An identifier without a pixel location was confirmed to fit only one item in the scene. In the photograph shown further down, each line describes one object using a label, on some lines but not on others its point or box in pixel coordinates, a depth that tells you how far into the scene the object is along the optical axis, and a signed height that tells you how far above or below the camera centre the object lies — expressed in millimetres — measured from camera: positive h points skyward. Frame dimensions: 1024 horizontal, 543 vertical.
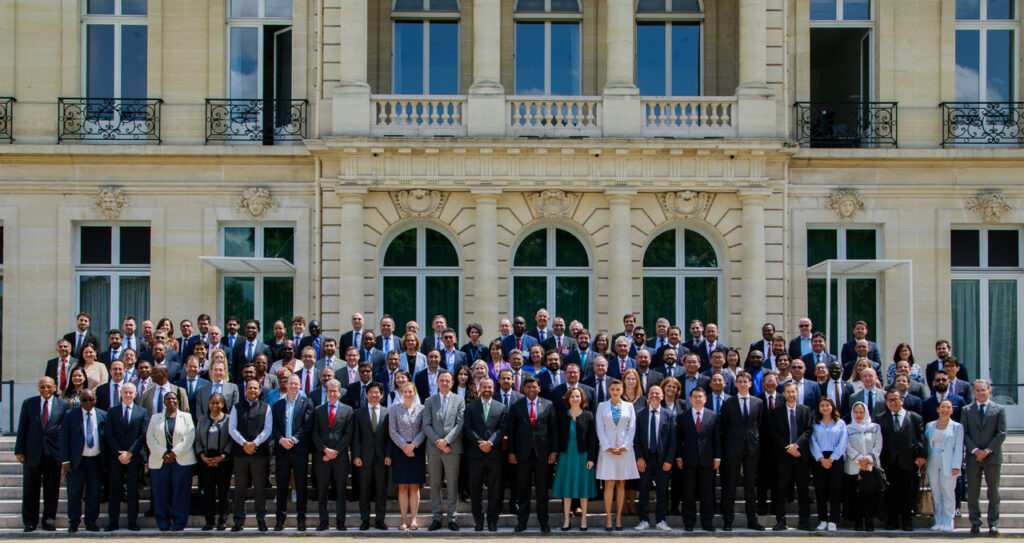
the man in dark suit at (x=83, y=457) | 13375 -1927
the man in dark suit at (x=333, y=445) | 13344 -1769
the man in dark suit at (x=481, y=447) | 13359 -1774
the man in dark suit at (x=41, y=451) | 13523 -1872
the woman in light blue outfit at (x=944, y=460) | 13500 -1937
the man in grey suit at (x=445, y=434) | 13391 -1635
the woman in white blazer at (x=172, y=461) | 13312 -1964
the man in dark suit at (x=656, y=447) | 13383 -1777
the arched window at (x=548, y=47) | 19922 +4595
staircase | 13742 -2736
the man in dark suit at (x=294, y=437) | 13383 -1691
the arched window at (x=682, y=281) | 19109 +347
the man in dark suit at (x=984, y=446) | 13594 -1772
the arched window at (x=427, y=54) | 19953 +4458
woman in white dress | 13336 -1709
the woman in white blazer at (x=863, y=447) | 13312 -1763
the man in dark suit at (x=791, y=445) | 13430 -1755
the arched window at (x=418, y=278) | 19047 +376
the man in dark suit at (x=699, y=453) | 13367 -1846
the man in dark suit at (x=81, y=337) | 15281 -554
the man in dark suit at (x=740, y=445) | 13414 -1753
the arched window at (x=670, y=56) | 20047 +4459
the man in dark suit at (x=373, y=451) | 13461 -1849
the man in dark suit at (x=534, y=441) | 13352 -1708
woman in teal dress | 13469 -1902
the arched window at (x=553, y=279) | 19094 +367
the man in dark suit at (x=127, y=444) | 13406 -1772
